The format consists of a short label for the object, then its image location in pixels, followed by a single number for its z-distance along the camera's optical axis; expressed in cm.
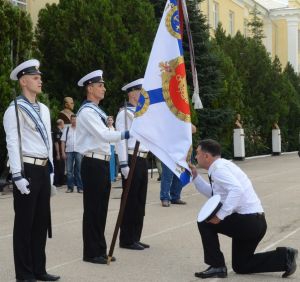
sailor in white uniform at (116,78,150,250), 809
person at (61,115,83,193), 1477
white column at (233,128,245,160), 2731
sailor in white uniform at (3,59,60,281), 613
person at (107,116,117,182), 1554
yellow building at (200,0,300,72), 5216
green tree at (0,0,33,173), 1433
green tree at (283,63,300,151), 3569
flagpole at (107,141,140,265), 701
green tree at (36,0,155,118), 1859
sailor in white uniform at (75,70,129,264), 723
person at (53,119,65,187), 1527
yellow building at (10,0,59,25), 2065
